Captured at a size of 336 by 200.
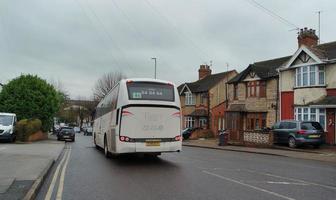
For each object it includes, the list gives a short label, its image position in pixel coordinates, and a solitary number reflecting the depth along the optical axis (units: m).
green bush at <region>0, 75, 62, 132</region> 37.16
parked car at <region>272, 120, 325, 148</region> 25.66
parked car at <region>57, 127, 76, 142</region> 41.00
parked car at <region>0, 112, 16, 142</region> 29.19
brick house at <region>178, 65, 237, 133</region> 48.06
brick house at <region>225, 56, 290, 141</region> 35.69
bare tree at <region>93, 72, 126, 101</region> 74.06
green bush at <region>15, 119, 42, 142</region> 31.45
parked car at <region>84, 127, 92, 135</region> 73.05
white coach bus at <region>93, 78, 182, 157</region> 15.56
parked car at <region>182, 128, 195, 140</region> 46.42
